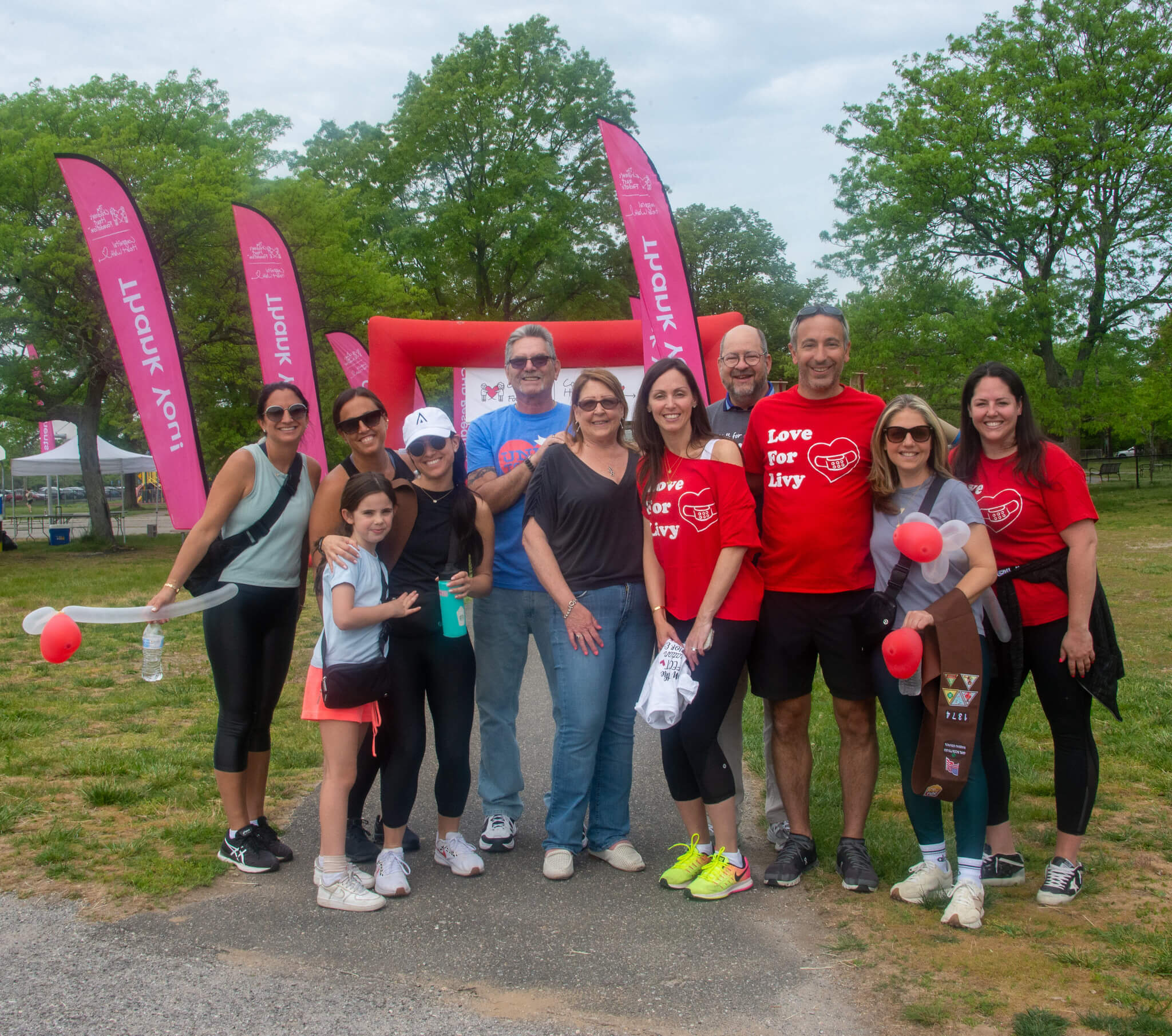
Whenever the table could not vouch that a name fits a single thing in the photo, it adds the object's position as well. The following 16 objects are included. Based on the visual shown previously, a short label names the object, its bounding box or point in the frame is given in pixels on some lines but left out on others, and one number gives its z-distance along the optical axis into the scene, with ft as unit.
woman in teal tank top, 12.59
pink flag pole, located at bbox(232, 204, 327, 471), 38.09
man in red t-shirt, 12.00
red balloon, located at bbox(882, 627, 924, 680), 10.63
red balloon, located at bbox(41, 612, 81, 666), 11.30
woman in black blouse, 12.41
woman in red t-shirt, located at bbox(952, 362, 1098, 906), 11.48
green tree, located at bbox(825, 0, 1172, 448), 82.12
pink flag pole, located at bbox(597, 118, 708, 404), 28.89
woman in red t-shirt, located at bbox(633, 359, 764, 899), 11.90
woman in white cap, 12.37
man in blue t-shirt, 13.30
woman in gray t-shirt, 11.23
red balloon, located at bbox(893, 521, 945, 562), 10.59
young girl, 11.73
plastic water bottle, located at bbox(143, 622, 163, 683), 12.04
